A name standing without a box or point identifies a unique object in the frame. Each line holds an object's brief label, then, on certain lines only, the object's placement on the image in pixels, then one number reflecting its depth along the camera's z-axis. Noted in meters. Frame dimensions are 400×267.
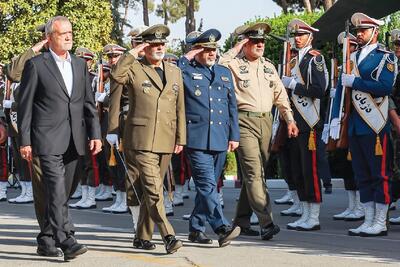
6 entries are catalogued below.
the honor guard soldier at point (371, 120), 10.14
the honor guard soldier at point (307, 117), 10.79
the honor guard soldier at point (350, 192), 11.95
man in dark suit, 8.62
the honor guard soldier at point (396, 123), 10.84
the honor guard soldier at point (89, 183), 14.19
